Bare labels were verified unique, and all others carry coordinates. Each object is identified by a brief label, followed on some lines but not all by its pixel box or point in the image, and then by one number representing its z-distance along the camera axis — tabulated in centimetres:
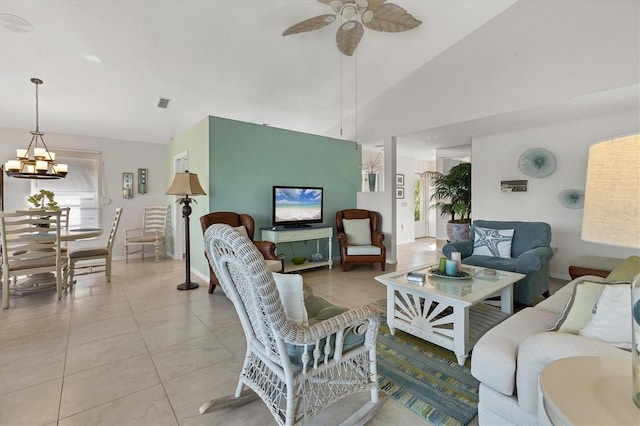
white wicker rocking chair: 118
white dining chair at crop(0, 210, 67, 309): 296
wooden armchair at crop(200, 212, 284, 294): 352
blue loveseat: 291
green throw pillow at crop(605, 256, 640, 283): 170
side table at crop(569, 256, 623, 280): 300
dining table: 348
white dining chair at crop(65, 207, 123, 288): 378
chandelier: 364
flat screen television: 451
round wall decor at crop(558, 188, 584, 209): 395
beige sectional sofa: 109
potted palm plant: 568
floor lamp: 358
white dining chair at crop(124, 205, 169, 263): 569
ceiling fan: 268
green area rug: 157
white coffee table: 201
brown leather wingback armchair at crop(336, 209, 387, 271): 455
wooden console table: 421
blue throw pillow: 357
